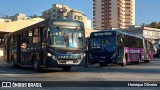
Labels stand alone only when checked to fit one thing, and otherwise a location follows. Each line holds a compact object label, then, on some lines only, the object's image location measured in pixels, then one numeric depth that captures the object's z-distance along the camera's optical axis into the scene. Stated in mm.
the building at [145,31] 99562
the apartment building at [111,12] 127125
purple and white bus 27859
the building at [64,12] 95125
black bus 19859
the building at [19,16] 114475
